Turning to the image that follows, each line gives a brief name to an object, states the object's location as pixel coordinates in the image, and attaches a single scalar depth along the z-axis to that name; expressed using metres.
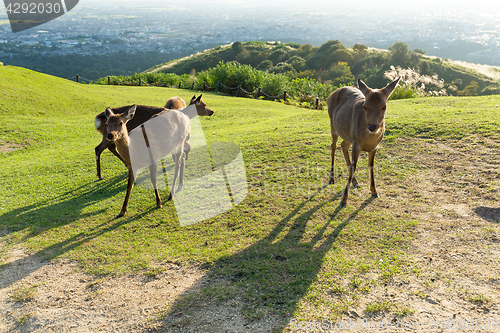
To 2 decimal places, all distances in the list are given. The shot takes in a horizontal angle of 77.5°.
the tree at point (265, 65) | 60.75
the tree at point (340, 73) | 50.19
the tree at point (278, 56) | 66.44
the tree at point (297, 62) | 59.24
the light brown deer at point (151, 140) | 6.02
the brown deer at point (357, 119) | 5.41
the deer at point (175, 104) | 9.17
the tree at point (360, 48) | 67.25
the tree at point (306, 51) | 68.44
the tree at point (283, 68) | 55.01
